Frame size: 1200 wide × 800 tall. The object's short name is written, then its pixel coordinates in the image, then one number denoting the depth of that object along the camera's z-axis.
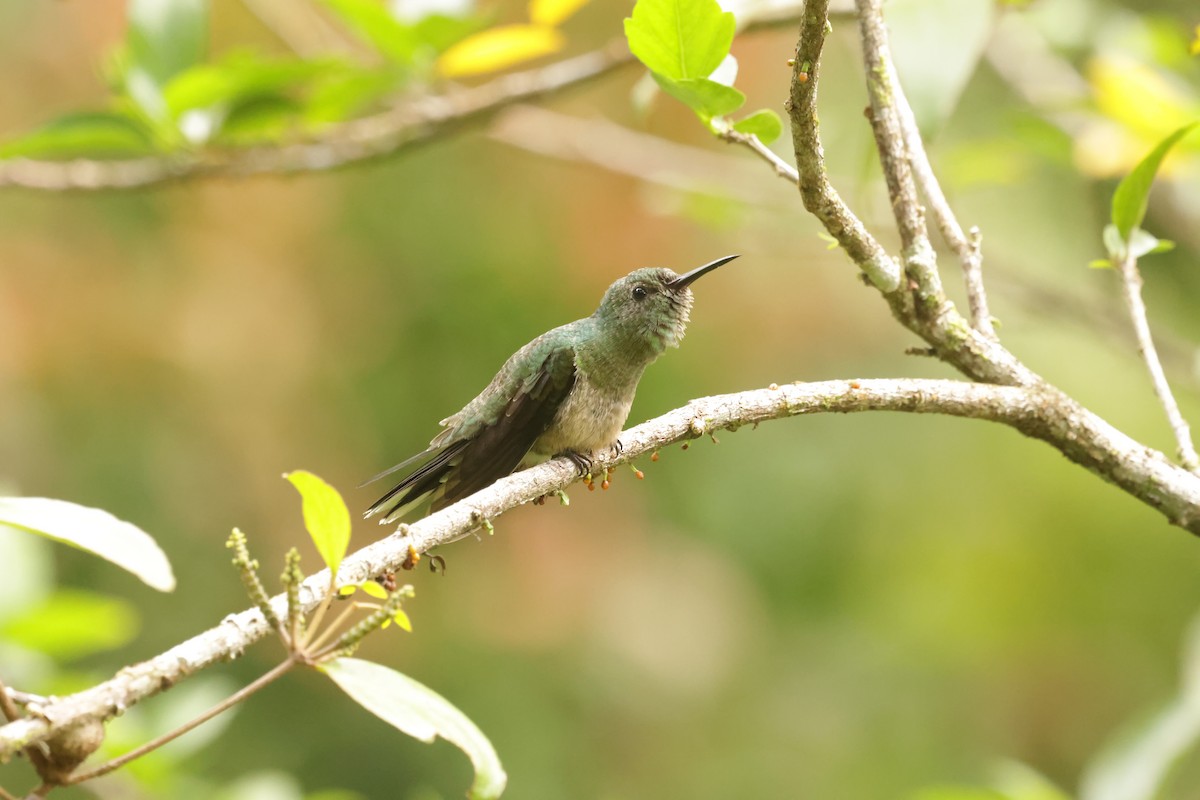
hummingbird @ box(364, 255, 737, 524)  7.08
